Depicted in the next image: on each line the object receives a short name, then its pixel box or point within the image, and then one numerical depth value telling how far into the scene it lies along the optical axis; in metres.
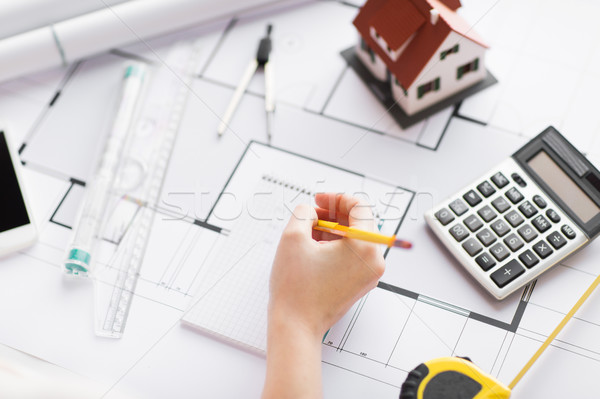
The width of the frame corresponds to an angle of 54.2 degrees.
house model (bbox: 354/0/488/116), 0.75
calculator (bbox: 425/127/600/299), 0.69
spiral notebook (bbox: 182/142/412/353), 0.70
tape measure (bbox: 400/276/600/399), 0.59
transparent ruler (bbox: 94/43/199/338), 0.73
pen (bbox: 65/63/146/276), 0.74
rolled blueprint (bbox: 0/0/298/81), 0.86
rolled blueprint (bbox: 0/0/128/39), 0.88
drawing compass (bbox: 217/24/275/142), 0.84
